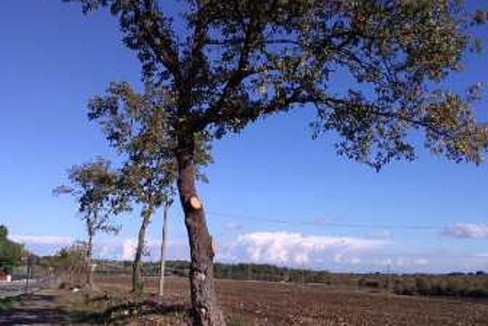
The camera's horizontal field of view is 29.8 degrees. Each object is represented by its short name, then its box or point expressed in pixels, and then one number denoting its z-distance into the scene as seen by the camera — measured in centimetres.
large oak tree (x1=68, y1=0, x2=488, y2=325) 1764
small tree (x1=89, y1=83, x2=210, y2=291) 3328
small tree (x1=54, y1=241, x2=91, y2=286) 8094
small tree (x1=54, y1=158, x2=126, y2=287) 4795
